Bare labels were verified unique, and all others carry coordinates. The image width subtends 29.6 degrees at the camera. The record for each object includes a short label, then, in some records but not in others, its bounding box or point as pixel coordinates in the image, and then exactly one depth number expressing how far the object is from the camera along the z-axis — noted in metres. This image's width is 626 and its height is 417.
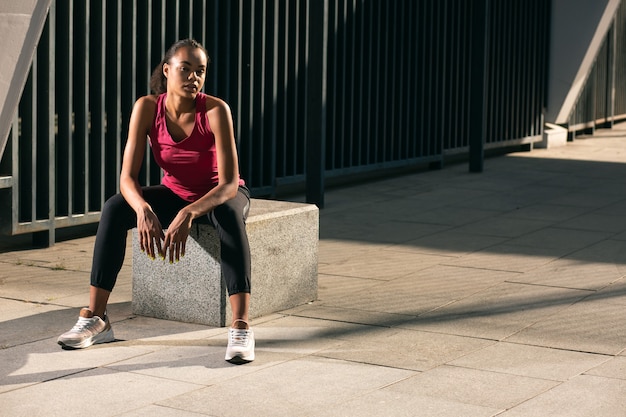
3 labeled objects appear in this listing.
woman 5.48
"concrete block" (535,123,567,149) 17.55
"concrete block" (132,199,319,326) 5.99
